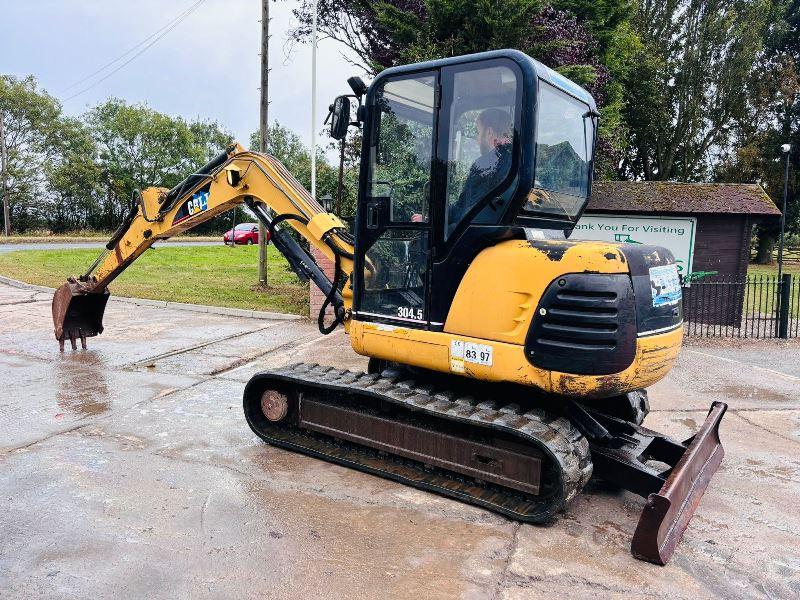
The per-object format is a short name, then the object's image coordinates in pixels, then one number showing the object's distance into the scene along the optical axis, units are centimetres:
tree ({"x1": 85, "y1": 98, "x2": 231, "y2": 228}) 4772
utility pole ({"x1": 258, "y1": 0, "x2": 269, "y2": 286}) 1448
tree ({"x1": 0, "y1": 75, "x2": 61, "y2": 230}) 3781
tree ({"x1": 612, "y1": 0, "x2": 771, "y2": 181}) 2672
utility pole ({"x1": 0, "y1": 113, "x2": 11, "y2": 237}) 3344
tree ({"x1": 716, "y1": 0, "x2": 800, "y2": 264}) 2906
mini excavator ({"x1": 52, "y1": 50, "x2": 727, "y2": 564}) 378
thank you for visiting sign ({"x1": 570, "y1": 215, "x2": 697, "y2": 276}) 1159
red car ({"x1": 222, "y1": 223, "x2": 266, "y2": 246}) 2981
